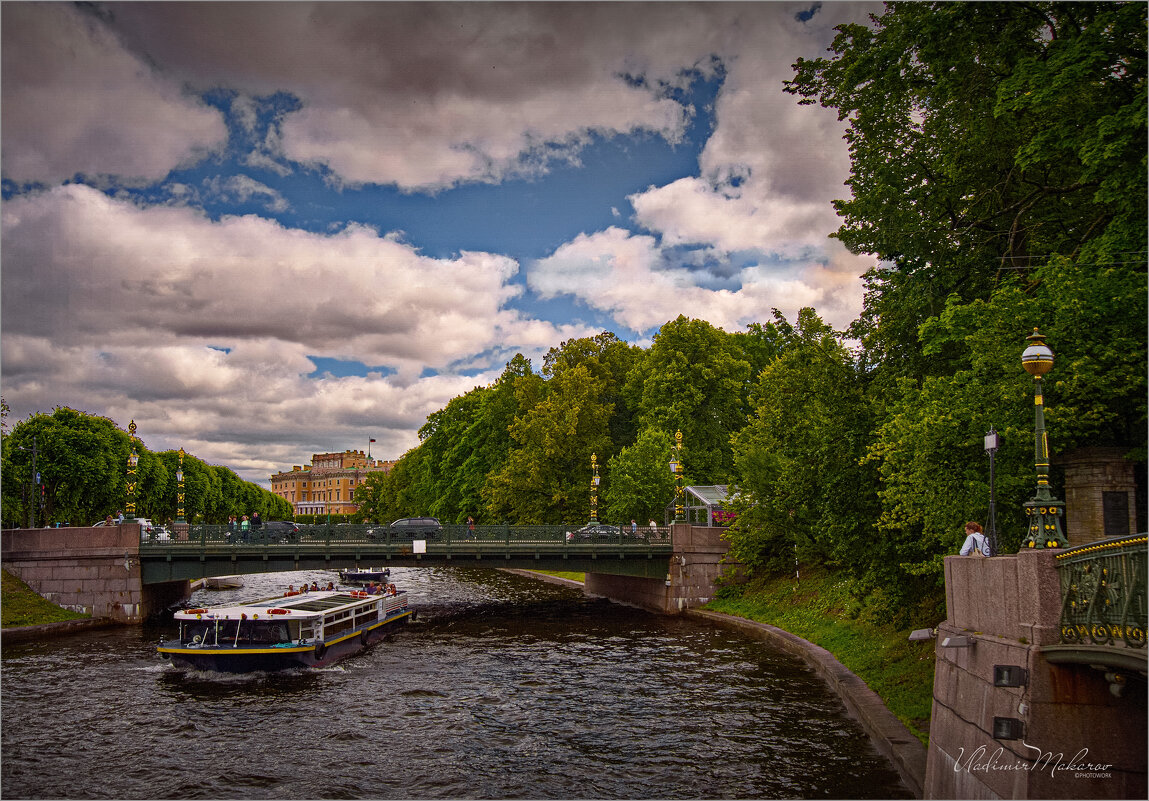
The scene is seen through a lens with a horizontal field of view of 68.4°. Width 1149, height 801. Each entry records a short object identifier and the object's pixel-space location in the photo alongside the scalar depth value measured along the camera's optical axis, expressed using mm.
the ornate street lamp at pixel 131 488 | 43606
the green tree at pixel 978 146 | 17281
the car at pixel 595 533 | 43759
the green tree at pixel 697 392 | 58344
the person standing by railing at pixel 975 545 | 15133
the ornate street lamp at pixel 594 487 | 50475
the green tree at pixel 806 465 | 23125
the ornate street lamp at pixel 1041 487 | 12172
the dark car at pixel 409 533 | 42219
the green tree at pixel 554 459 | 60969
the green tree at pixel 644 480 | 53000
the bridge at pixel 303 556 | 40375
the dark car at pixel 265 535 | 41562
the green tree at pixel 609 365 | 68312
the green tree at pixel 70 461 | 63844
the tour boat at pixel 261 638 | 28594
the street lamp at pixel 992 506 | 14453
